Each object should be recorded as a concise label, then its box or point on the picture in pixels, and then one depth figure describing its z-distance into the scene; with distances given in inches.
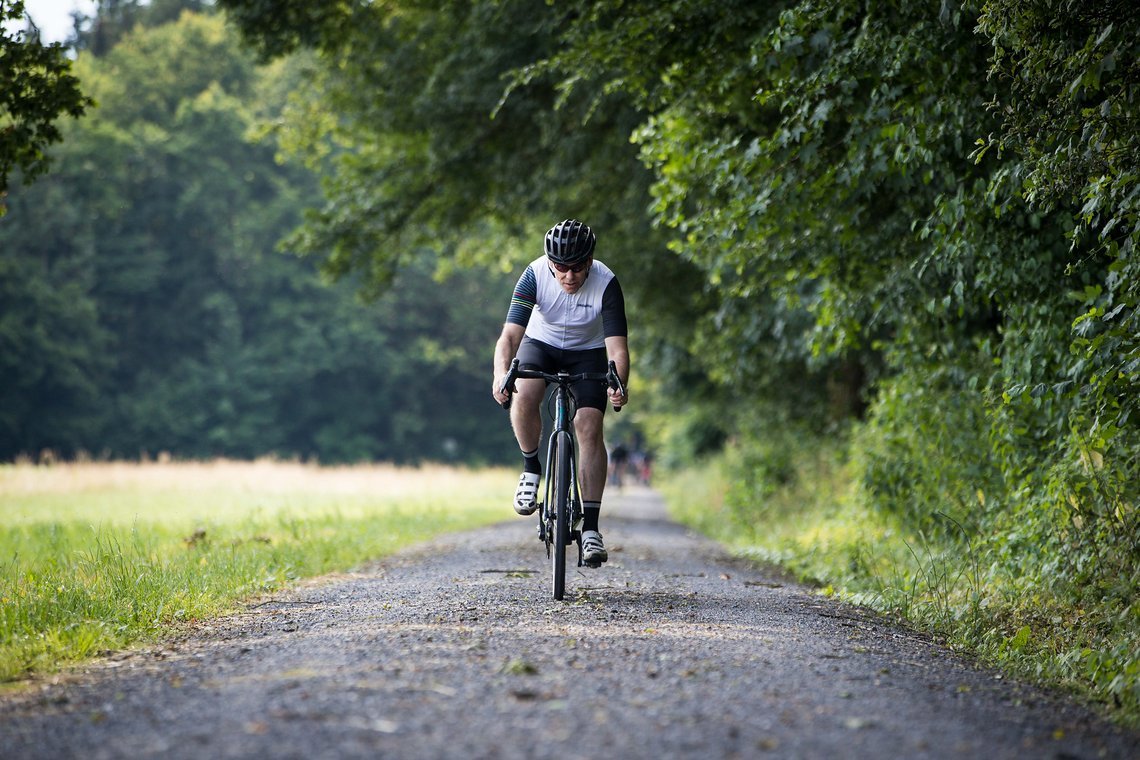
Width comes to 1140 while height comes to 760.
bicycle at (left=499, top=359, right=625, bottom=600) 534.6
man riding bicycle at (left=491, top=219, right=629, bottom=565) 549.3
